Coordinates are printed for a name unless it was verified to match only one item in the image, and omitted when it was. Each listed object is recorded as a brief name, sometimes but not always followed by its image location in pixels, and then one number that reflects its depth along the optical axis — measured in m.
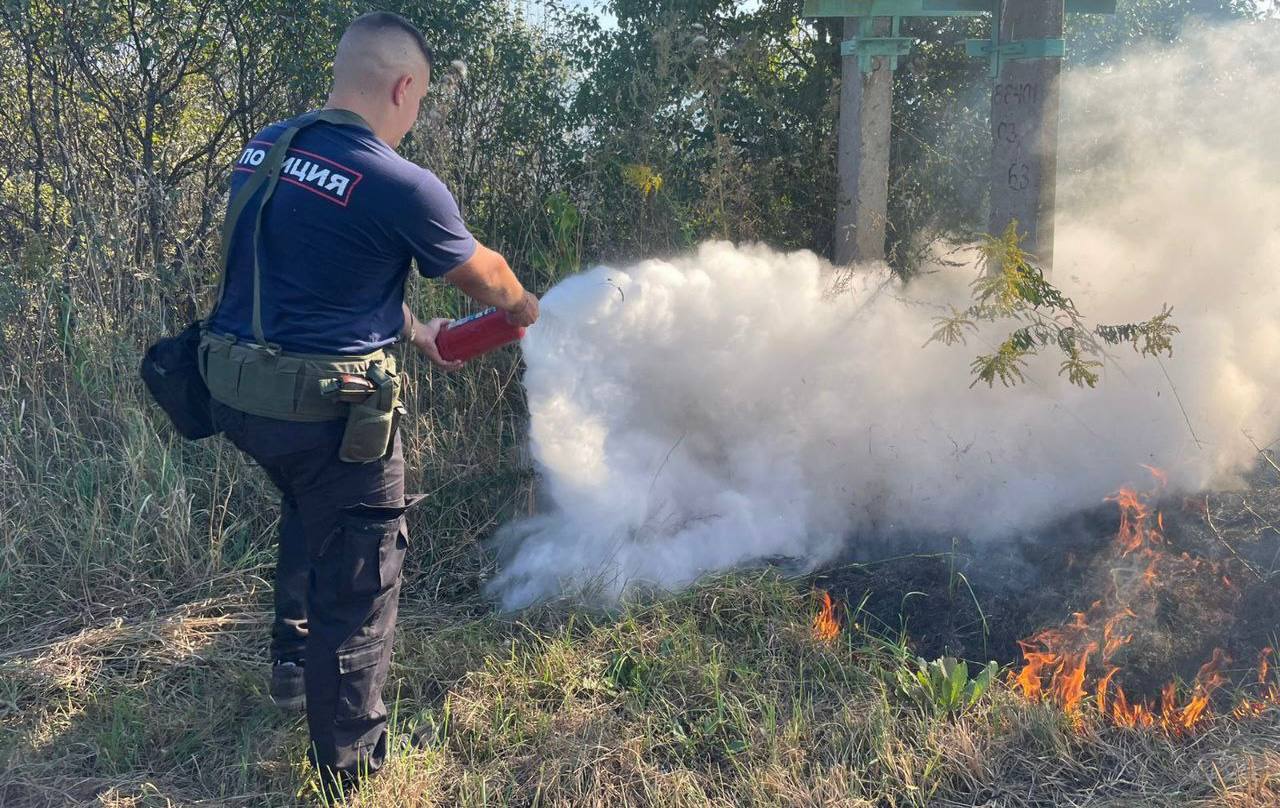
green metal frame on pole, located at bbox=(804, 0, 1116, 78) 4.85
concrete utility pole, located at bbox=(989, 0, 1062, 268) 4.81
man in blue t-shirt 2.72
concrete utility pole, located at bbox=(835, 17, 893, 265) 5.27
